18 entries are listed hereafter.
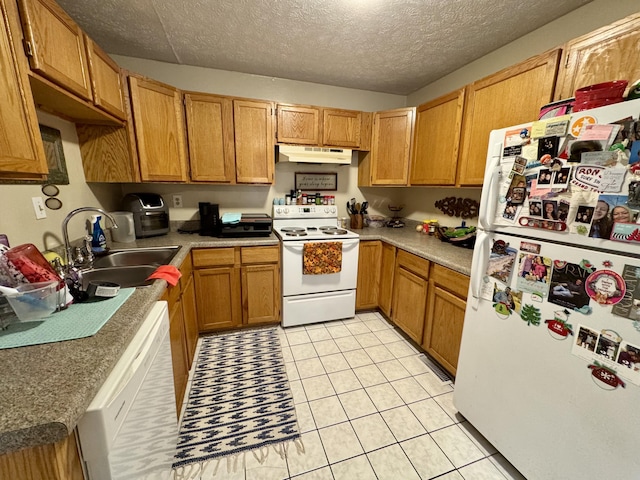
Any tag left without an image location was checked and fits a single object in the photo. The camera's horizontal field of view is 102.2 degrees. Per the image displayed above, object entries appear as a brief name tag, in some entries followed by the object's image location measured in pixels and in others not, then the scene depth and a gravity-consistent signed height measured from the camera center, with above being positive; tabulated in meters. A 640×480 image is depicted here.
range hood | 2.45 +0.34
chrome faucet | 1.28 -0.25
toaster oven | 2.14 -0.21
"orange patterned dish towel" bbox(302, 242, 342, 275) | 2.34 -0.61
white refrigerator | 0.85 -0.39
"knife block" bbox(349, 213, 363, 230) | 2.93 -0.32
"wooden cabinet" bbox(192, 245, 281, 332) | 2.20 -0.85
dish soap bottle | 1.75 -0.34
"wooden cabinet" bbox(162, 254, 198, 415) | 1.42 -0.87
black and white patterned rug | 1.37 -1.34
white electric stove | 2.34 -0.83
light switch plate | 1.40 -0.12
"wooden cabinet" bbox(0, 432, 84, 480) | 0.50 -0.54
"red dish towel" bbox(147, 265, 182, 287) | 1.29 -0.44
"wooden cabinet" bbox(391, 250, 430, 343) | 2.06 -0.86
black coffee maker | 2.40 -0.29
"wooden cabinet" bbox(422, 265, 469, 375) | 1.70 -0.85
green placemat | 0.76 -0.45
